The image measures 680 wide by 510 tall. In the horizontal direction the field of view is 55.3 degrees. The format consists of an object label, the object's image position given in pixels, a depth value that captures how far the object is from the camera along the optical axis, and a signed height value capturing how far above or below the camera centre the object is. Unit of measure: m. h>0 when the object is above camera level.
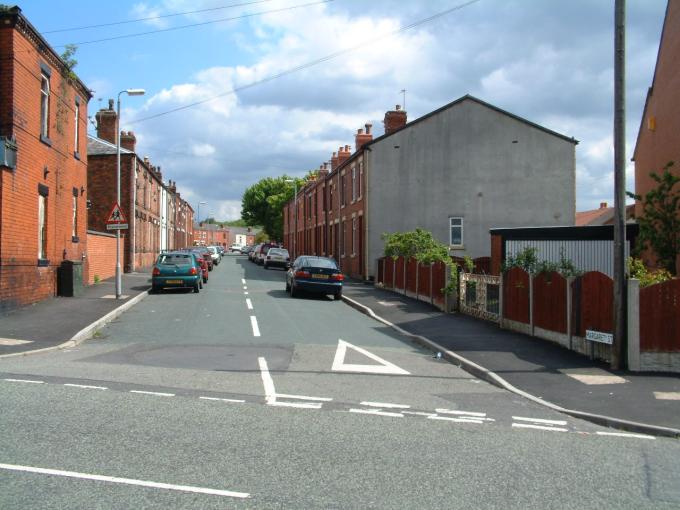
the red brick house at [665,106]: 21.30 +5.62
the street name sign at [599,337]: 10.65 -1.27
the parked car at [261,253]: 55.68 +0.61
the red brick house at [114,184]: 34.84 +4.21
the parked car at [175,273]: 24.03 -0.50
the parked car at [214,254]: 50.41 +0.44
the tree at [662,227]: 14.26 +0.76
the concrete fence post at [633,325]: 10.30 -1.02
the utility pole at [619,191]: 10.44 +1.13
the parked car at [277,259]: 46.97 +0.06
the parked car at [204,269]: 29.98 -0.43
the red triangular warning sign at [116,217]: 20.28 +1.33
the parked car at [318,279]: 23.36 -0.68
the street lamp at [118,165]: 20.59 +3.89
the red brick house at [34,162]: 15.61 +2.66
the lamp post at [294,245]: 65.44 +1.49
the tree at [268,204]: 96.00 +8.57
